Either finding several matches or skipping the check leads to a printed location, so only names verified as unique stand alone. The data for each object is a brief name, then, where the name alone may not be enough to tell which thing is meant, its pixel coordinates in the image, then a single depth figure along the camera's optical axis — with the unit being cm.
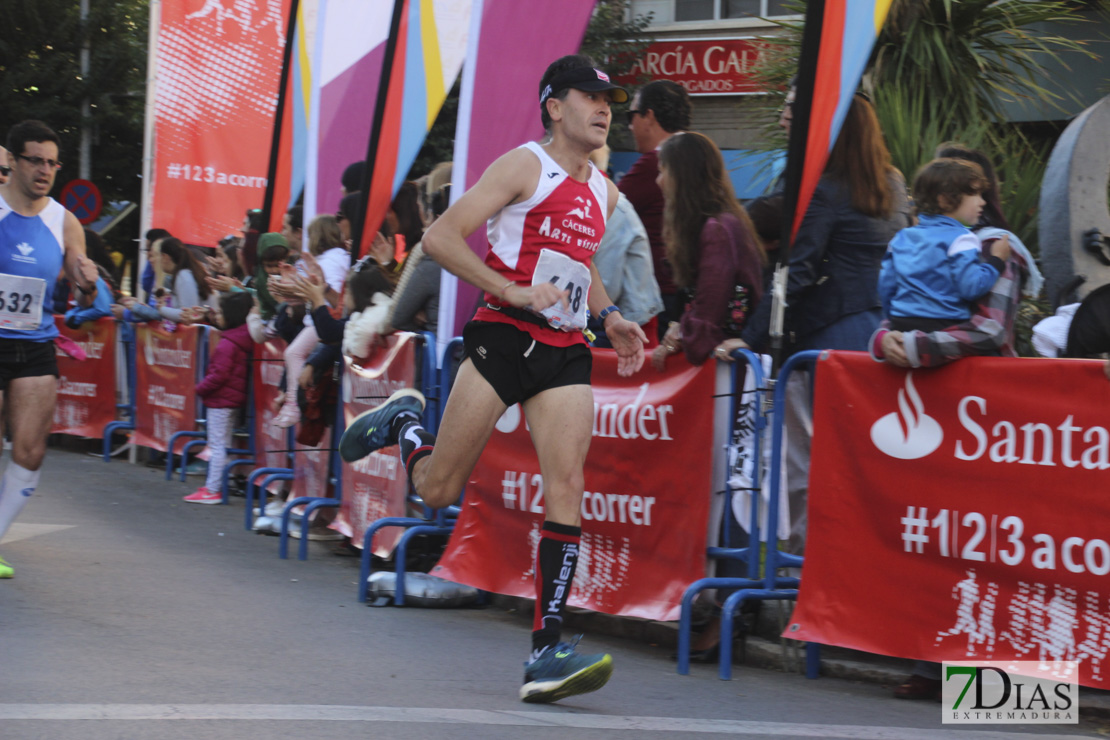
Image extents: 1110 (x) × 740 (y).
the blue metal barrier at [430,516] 1332
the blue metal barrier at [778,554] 1049
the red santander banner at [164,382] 2342
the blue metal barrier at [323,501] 1600
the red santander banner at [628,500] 1110
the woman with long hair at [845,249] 1127
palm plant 2372
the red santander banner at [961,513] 880
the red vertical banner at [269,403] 1975
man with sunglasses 1353
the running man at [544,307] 937
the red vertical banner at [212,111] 2748
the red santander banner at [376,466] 1448
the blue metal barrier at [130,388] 2586
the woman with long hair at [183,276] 2453
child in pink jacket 2120
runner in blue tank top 1316
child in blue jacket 968
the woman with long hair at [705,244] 1129
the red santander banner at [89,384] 2658
